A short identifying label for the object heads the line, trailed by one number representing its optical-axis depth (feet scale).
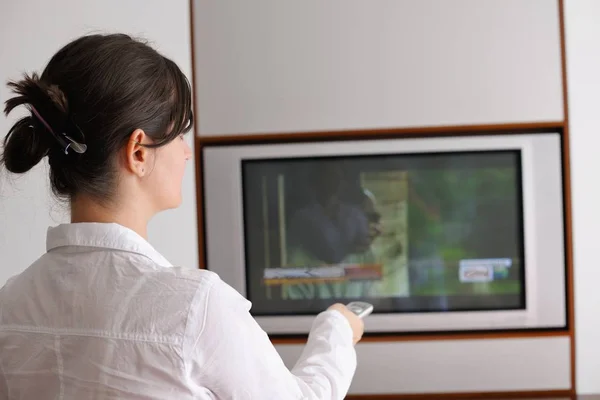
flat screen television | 7.16
